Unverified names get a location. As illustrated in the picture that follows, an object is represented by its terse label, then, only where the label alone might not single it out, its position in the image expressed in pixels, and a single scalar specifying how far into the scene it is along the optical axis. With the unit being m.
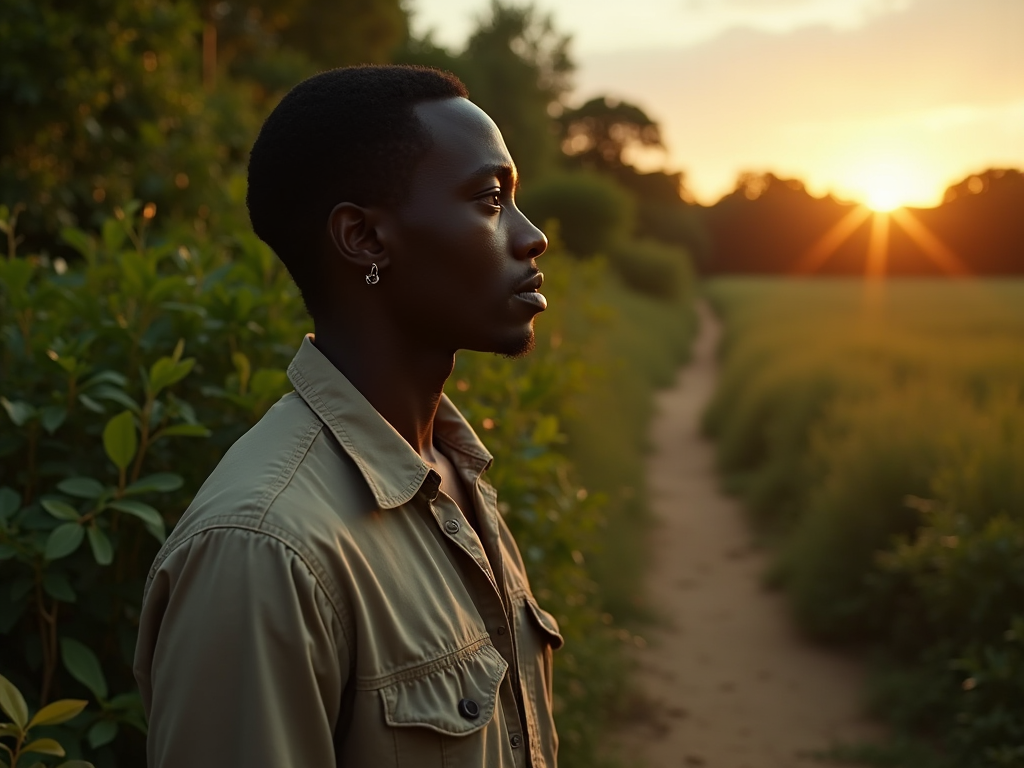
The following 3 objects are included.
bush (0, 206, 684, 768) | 1.82
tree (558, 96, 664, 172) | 51.12
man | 1.07
